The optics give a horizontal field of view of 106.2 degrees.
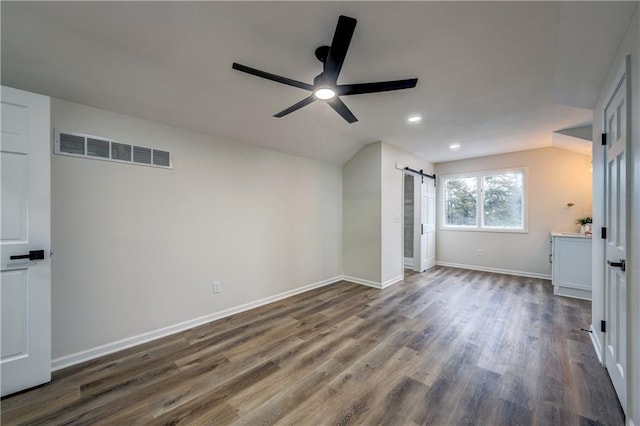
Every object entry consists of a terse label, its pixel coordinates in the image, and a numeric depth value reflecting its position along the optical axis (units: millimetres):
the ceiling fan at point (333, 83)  1503
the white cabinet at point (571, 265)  3727
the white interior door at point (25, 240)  1779
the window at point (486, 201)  5152
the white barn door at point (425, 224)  5437
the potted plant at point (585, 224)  4172
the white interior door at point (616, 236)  1618
